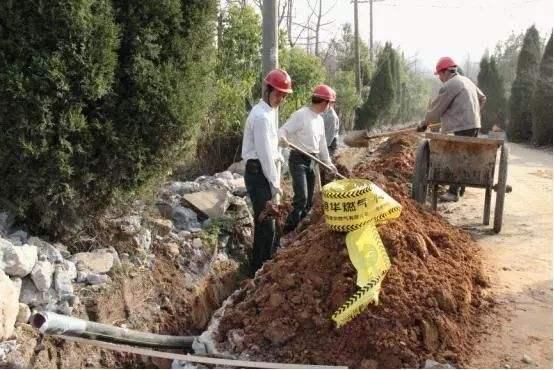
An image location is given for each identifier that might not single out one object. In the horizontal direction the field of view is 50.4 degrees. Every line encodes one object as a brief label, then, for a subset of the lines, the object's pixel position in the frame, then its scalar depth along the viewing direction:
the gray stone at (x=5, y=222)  4.56
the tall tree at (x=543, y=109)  20.06
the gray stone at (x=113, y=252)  4.93
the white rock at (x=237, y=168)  8.24
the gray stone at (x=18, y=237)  4.50
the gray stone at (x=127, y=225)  5.27
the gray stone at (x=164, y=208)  6.07
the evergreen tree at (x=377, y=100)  23.77
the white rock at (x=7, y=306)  3.72
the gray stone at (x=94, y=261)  4.73
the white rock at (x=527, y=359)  4.01
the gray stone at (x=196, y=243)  5.80
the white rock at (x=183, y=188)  6.72
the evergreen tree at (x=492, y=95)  29.98
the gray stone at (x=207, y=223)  6.15
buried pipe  3.46
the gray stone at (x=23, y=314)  4.00
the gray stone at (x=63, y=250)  4.75
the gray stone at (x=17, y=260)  3.99
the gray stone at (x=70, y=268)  4.49
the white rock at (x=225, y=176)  7.50
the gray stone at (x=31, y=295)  4.12
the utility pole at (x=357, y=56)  22.31
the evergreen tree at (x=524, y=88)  22.72
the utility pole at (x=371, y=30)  29.72
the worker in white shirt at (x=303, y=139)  6.54
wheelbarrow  6.54
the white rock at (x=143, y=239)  5.28
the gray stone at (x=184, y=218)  6.05
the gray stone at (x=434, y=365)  3.85
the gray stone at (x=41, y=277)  4.15
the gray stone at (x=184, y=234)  5.83
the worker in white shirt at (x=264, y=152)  5.32
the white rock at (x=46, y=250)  4.52
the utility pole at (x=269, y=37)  6.50
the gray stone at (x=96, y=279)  4.62
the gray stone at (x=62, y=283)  4.30
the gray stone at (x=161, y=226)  5.66
